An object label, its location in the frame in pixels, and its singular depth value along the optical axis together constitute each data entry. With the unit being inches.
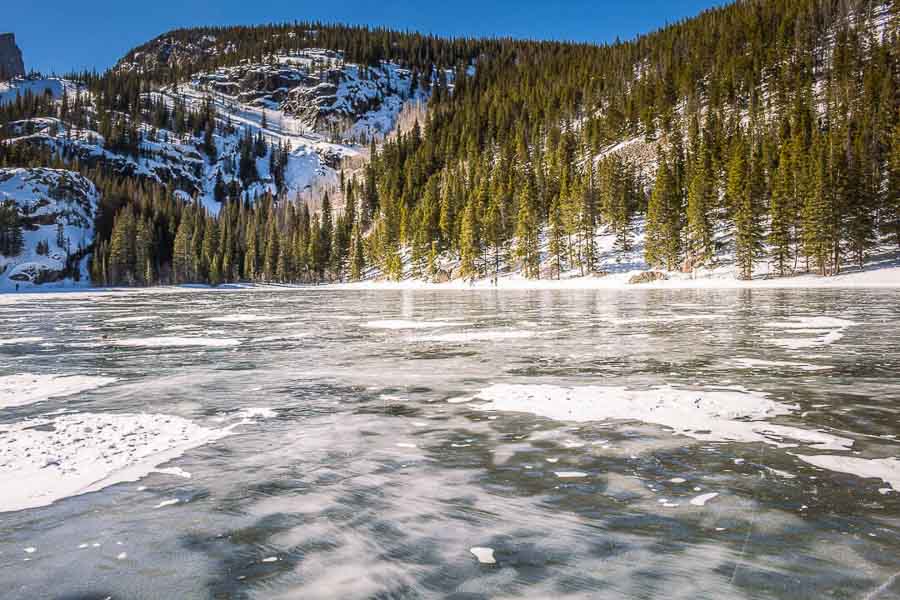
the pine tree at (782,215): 2345.0
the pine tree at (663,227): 2682.1
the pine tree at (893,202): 2359.7
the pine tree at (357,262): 4226.6
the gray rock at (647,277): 2544.3
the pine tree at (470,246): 3284.9
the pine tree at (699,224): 2608.3
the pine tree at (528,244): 3048.7
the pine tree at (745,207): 2380.7
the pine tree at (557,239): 3034.0
